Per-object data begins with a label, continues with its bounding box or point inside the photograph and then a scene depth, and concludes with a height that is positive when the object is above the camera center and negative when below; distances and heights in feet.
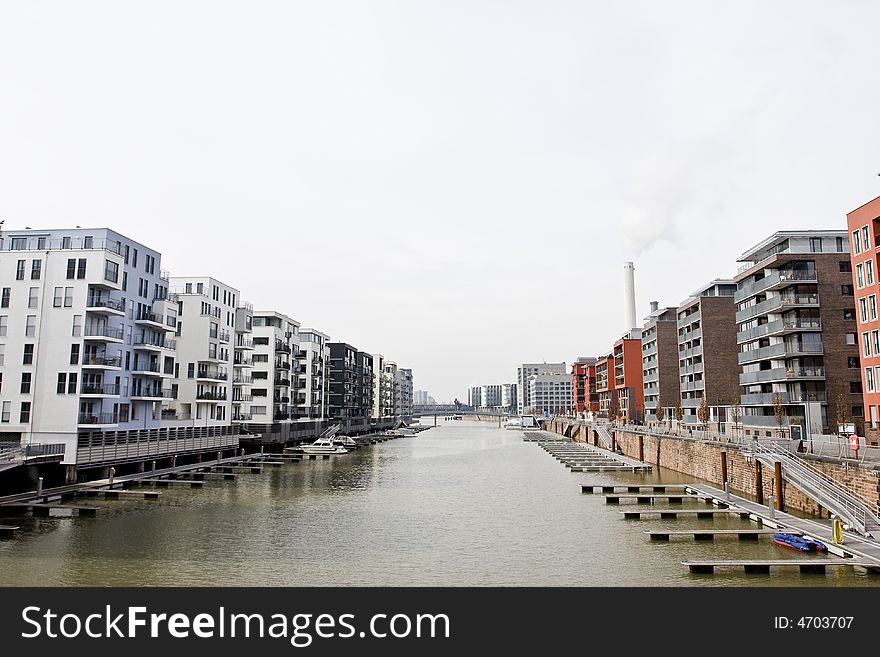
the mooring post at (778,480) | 132.67 -15.92
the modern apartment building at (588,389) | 565.41 +15.50
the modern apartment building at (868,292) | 154.20 +28.26
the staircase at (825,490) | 99.71 -15.10
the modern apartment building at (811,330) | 206.80 +25.20
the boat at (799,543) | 95.20 -21.39
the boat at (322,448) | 326.44 -21.69
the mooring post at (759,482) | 145.79 -17.99
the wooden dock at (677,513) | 136.98 -23.55
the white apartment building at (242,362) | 289.53 +20.48
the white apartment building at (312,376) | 376.48 +19.27
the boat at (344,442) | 374.02 -21.90
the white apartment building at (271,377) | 316.19 +14.77
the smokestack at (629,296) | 488.44 +86.73
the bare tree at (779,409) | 204.32 -1.29
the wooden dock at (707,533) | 110.11 -23.16
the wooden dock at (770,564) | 84.79 -22.07
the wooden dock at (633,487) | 172.91 -23.36
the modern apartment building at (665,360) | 354.95 +25.85
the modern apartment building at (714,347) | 283.18 +26.76
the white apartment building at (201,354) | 242.17 +20.76
